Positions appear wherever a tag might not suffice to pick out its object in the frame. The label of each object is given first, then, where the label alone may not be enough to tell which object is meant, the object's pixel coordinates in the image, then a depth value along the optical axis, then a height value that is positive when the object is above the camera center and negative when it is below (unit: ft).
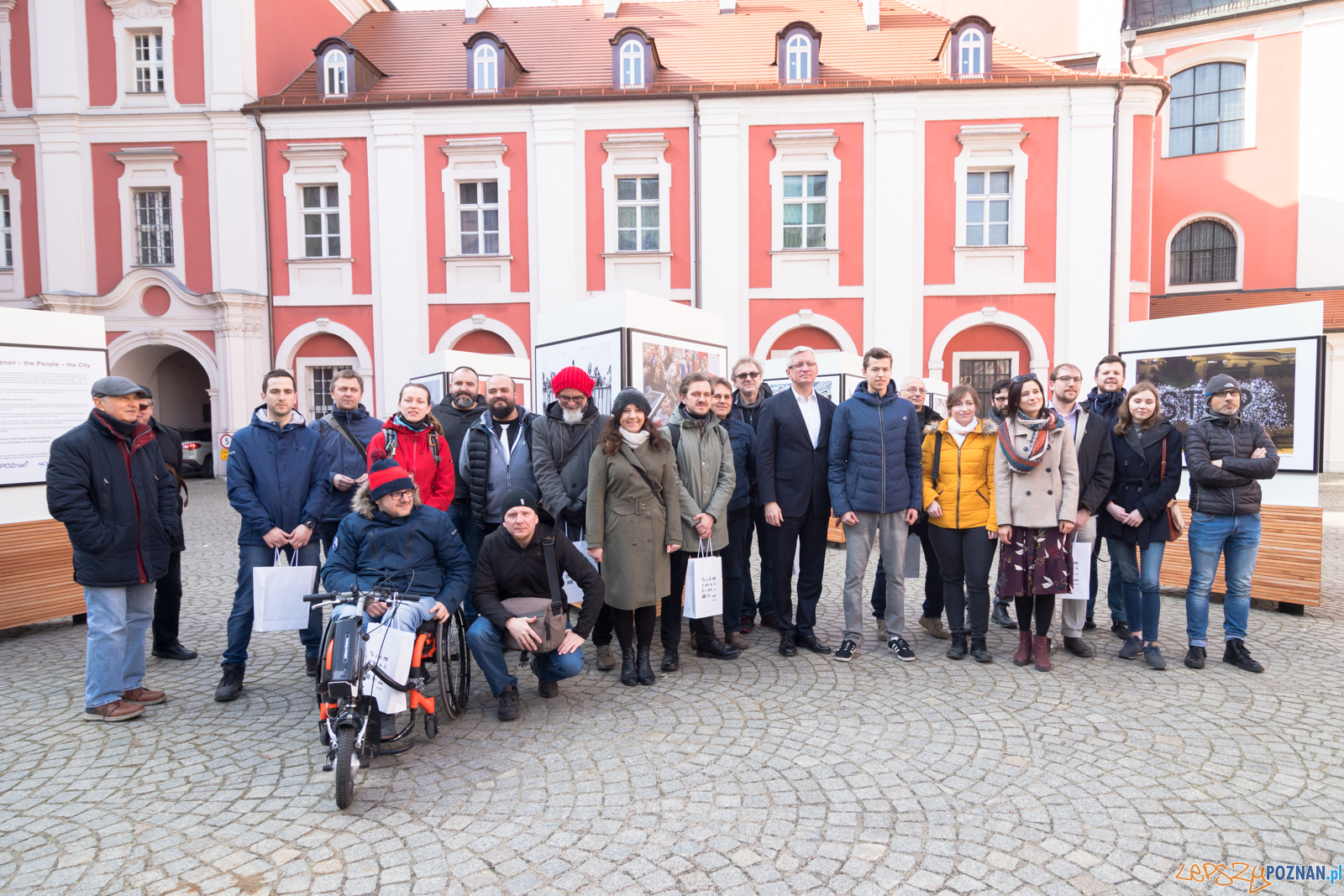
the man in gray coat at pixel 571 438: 15.53 -0.46
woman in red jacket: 14.97 -0.58
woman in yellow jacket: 15.90 -2.17
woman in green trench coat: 14.76 -2.03
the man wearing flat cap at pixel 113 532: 12.94 -2.00
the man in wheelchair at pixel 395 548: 12.36 -2.22
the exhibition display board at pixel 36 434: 18.78 -0.32
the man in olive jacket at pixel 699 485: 15.79 -1.54
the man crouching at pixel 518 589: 13.01 -3.13
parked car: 59.41 -3.06
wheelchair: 10.11 -4.09
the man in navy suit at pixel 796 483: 16.72 -1.57
